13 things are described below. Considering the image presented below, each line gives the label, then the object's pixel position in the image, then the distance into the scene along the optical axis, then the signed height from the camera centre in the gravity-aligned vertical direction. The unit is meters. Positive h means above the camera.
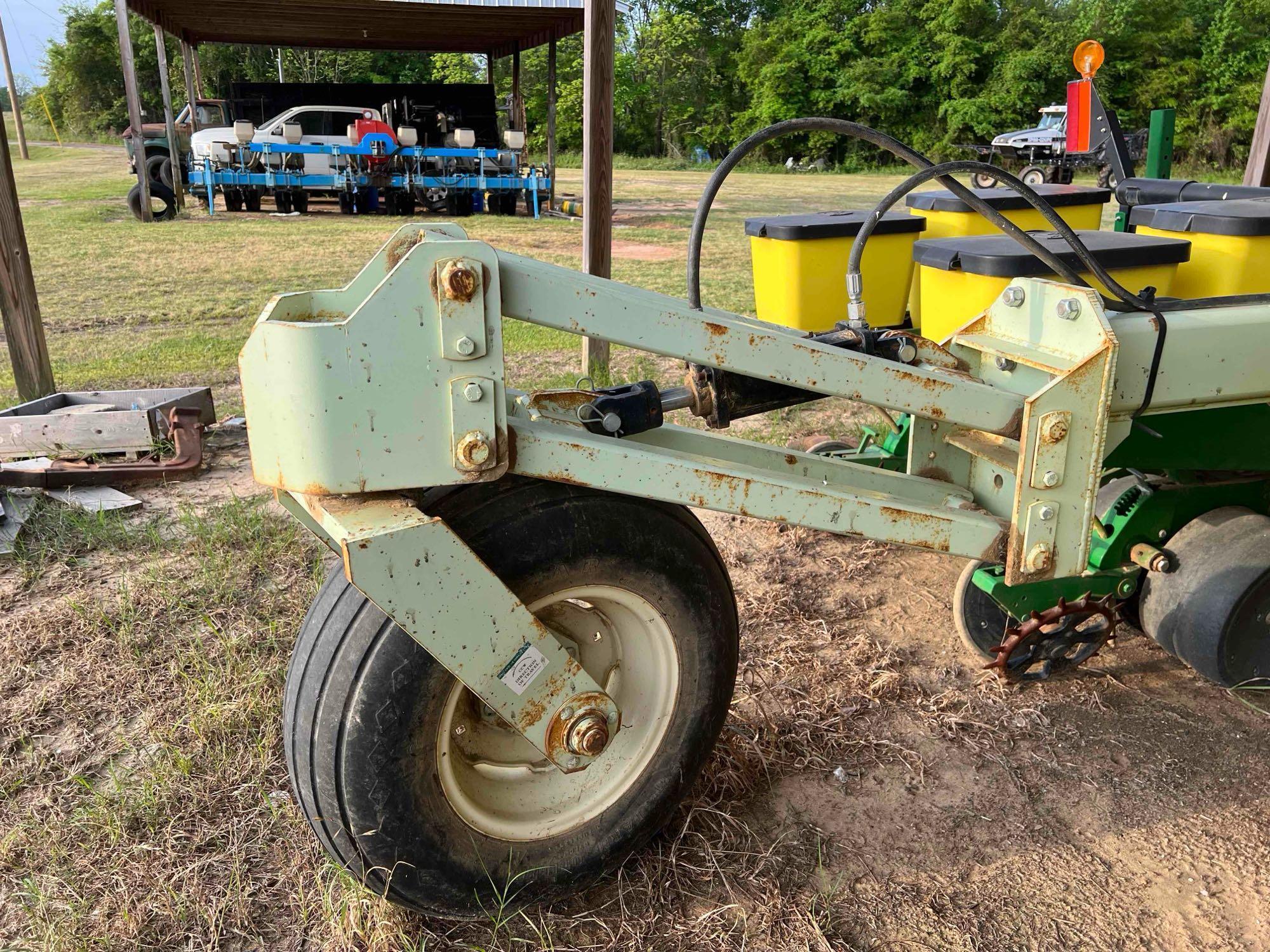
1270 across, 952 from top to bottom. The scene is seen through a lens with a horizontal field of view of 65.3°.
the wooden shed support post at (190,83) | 16.97 +1.26
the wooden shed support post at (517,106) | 18.16 +0.90
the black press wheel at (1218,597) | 2.45 -1.08
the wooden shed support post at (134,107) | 13.62 +0.72
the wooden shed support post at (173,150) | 14.83 +0.14
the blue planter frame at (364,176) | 15.42 -0.27
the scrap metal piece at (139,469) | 3.89 -1.20
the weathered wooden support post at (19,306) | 4.76 -0.67
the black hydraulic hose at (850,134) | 1.87 -0.06
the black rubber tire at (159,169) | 15.19 -0.12
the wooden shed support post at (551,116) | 16.03 +0.64
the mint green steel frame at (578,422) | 1.56 -0.45
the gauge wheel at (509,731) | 1.69 -0.98
